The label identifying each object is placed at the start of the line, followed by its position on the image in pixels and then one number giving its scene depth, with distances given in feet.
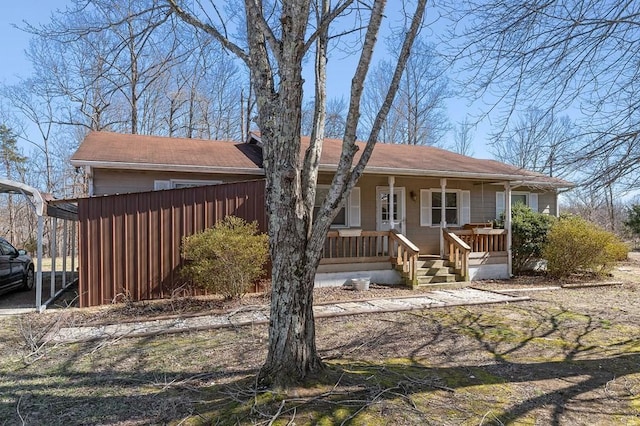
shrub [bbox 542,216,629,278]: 35.78
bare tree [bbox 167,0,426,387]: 11.60
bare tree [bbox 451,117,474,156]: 95.25
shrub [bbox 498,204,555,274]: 40.01
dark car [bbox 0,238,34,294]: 28.76
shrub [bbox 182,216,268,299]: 25.26
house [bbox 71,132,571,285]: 31.24
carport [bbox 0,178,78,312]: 24.00
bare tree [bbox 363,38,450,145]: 75.15
